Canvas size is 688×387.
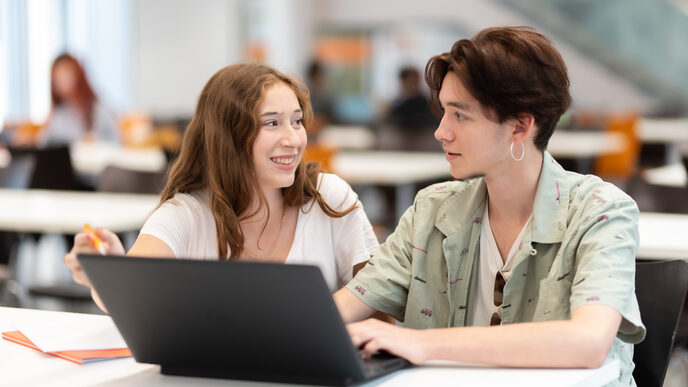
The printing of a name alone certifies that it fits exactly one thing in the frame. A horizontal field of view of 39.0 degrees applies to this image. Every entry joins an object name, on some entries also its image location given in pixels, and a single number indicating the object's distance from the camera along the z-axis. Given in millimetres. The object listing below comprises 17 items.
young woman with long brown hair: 2127
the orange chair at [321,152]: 4998
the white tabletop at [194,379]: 1462
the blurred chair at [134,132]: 6949
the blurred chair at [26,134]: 7039
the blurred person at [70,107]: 6207
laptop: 1340
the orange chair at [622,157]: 7289
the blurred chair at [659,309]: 1884
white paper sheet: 1728
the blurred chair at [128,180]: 4180
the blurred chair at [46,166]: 4926
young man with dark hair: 1534
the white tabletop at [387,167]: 5395
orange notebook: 1651
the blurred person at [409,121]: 7398
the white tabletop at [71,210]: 3477
